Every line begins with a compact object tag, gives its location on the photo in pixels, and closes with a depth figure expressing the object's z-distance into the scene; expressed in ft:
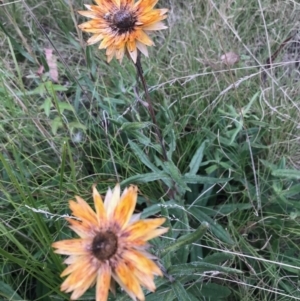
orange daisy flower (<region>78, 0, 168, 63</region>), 0.76
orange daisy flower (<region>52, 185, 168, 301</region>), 0.52
